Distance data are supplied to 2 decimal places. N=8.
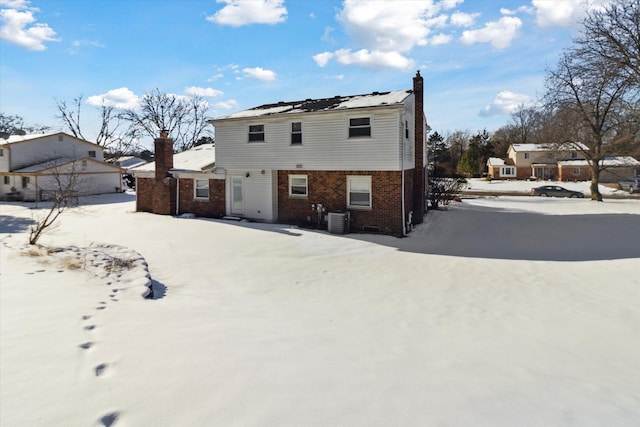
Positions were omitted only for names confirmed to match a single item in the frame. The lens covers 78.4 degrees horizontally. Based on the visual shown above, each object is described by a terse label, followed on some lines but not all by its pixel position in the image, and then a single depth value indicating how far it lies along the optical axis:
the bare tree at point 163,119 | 54.41
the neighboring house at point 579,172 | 57.66
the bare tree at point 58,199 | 11.41
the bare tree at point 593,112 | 27.77
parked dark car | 37.72
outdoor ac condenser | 16.83
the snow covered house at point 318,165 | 16.75
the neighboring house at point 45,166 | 33.50
